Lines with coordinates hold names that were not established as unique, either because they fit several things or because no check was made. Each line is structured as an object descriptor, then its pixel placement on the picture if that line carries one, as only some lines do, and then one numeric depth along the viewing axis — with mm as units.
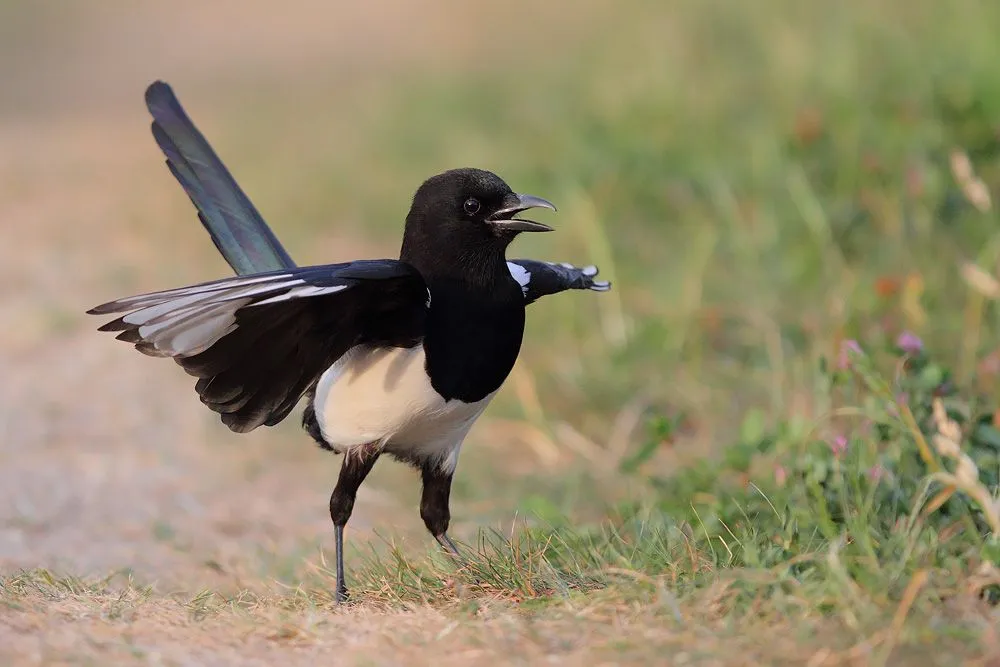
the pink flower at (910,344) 6766
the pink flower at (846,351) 6074
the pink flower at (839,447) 6410
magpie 5703
